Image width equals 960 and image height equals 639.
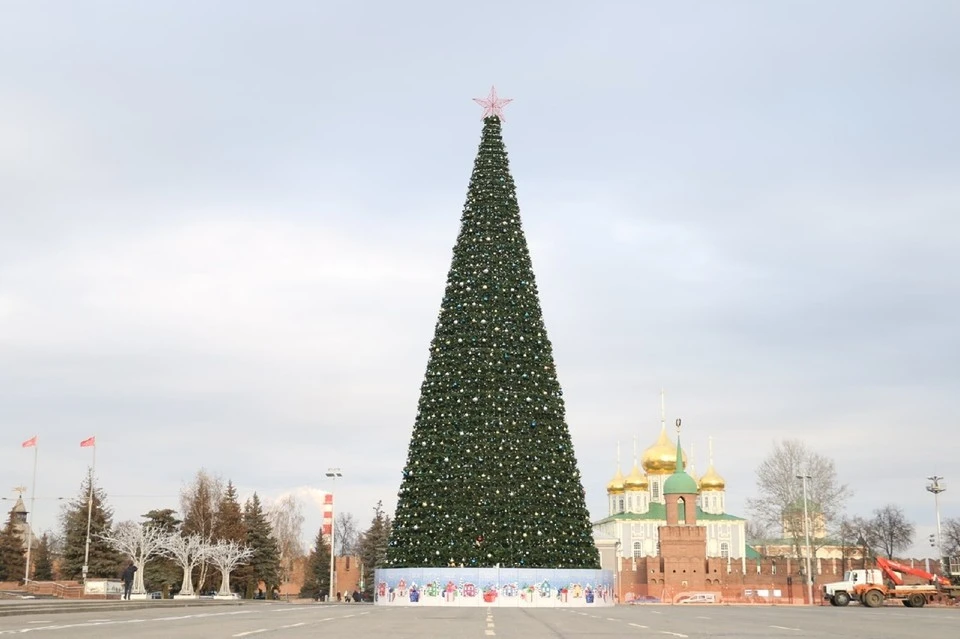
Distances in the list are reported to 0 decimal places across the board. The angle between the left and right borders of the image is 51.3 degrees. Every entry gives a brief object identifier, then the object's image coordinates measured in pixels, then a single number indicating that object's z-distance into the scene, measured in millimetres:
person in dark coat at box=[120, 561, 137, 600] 43344
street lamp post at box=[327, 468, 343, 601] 75125
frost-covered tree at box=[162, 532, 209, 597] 64250
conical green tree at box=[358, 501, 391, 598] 89625
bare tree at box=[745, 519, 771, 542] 151175
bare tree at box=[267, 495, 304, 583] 126000
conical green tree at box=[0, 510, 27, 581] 84812
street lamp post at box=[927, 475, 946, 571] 69750
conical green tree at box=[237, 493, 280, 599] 88938
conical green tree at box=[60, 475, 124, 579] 74250
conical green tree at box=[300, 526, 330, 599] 104406
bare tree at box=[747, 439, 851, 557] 83750
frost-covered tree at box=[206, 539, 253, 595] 68562
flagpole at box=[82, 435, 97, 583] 67038
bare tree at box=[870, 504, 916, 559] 113438
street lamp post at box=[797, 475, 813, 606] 67750
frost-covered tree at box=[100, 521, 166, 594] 58234
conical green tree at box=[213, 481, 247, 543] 90562
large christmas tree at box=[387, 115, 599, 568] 42688
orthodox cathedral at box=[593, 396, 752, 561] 128000
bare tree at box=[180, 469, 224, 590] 91375
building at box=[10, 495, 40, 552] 134375
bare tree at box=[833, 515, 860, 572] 84494
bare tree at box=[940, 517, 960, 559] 106250
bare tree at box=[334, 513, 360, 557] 145250
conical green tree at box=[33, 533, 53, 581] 93762
